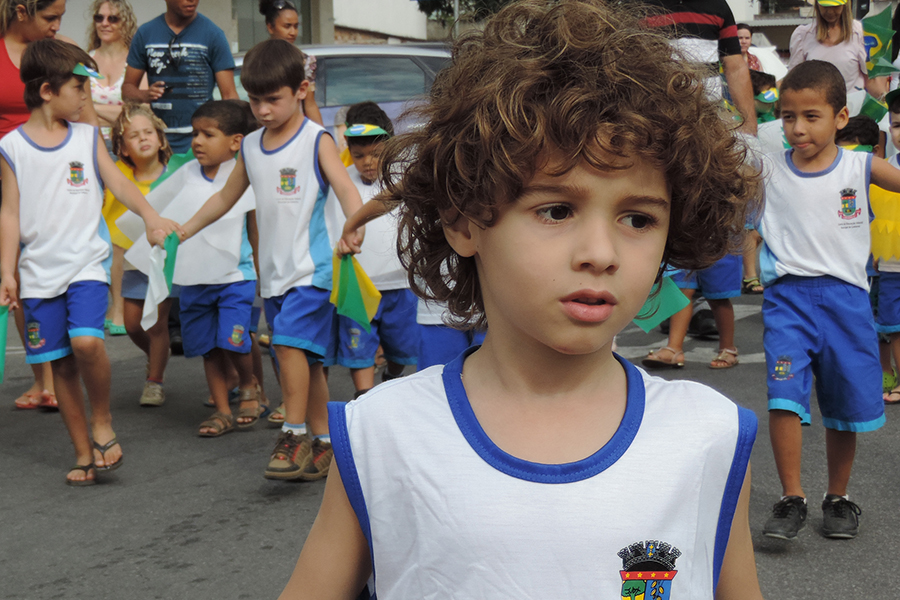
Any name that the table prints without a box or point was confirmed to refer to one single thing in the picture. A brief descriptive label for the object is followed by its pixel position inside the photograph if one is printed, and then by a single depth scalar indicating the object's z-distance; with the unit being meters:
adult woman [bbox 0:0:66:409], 6.07
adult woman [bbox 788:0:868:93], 8.16
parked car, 9.48
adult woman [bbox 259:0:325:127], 8.00
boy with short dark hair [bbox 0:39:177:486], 4.86
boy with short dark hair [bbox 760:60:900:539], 3.96
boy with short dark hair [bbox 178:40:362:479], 4.90
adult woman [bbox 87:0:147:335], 8.03
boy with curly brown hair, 1.39
